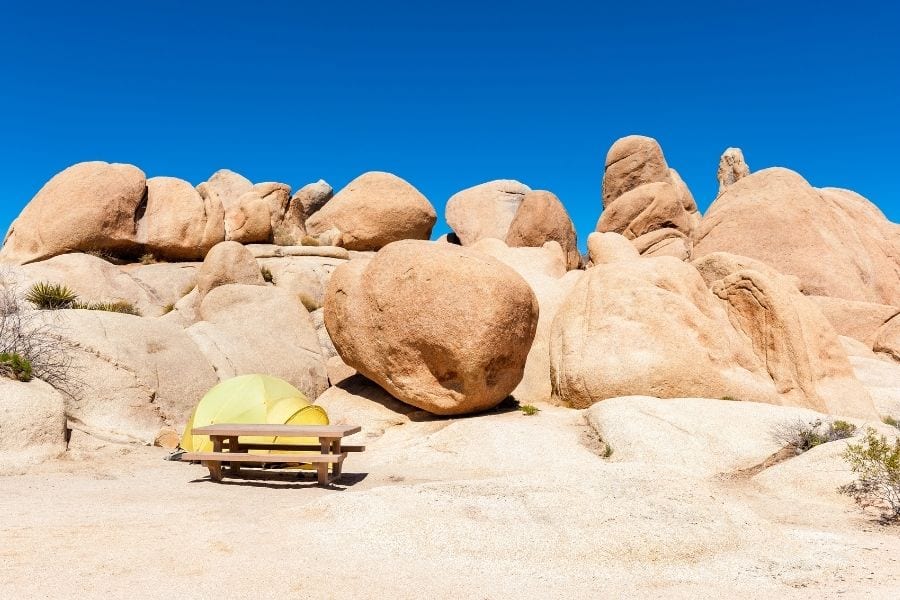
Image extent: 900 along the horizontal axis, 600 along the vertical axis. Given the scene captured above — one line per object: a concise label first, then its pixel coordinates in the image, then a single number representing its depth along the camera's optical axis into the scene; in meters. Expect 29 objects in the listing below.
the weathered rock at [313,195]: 32.28
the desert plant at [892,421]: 11.89
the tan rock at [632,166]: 30.58
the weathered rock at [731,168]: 39.88
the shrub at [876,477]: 6.78
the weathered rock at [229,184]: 32.91
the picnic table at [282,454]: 8.15
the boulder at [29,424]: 8.59
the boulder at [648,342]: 11.58
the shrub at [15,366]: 9.55
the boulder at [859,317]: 19.31
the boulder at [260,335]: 13.58
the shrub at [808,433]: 9.15
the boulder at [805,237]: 21.16
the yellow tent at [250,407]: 9.93
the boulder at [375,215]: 23.88
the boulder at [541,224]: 23.81
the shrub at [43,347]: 10.32
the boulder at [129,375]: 10.68
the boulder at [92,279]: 18.62
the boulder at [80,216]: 20.05
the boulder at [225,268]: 18.02
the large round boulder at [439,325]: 11.02
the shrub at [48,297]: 14.45
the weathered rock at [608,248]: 19.47
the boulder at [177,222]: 21.31
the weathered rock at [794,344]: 12.80
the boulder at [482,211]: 29.91
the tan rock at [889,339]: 18.50
